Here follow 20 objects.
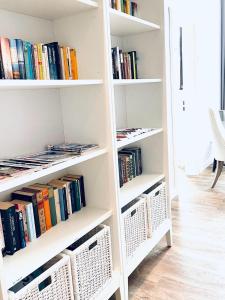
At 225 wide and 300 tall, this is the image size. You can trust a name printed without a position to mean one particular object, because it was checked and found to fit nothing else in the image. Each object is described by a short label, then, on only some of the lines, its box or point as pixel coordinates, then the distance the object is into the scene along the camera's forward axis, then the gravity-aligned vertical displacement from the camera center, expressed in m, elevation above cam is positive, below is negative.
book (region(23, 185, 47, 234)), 1.49 -0.53
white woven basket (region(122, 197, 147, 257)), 1.90 -0.85
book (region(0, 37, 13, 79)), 1.22 +0.16
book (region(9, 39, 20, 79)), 1.26 +0.15
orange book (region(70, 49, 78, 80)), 1.63 +0.16
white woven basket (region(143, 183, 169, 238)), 2.16 -0.85
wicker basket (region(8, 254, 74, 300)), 1.20 -0.77
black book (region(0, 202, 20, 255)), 1.30 -0.54
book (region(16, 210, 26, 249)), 1.36 -0.58
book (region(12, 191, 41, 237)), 1.46 -0.48
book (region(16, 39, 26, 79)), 1.30 +0.16
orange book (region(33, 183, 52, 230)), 1.52 -0.55
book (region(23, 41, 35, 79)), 1.34 +0.16
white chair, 3.50 -0.61
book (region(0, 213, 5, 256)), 1.29 -0.59
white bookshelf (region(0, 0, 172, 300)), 1.44 -0.12
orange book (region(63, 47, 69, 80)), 1.58 +0.15
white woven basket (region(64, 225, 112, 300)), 1.47 -0.85
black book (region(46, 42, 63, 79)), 1.50 +0.17
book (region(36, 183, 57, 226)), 1.56 -0.55
